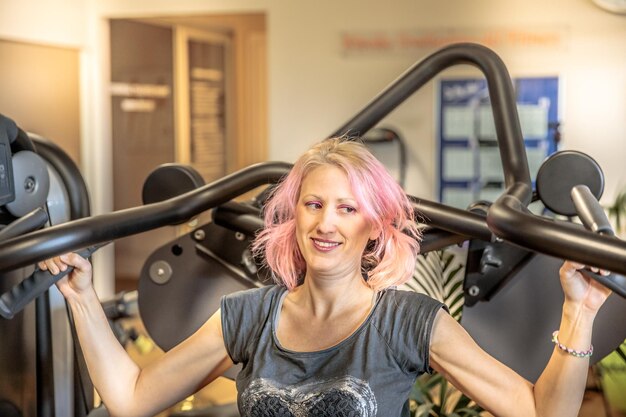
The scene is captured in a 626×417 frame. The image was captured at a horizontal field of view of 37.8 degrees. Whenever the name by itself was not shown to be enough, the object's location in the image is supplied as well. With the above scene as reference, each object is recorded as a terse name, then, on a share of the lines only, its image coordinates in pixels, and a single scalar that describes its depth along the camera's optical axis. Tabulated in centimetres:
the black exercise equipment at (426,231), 165
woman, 160
